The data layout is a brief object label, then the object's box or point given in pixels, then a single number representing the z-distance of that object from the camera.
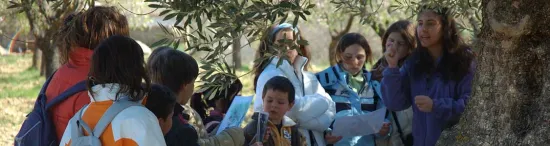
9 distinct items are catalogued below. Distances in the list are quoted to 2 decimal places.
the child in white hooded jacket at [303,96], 5.51
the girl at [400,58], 5.61
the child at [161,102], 3.82
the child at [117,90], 3.45
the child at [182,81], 4.31
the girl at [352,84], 5.94
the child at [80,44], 3.98
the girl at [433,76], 4.89
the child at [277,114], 5.04
